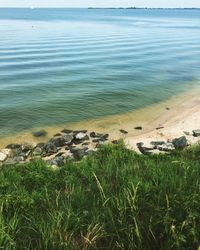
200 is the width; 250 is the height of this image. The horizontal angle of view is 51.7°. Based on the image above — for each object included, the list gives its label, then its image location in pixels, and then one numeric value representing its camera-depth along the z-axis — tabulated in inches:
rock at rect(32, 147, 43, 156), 273.0
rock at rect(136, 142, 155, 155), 249.3
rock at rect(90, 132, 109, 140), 314.5
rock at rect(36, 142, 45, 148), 291.9
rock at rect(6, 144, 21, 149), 291.3
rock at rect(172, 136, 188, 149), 262.6
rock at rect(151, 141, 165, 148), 274.1
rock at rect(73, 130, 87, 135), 331.4
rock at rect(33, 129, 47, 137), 324.4
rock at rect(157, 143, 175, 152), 251.4
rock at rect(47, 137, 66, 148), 291.9
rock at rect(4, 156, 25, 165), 244.7
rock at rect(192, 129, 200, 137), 312.3
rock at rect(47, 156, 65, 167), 231.0
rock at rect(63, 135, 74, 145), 297.5
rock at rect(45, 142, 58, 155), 279.3
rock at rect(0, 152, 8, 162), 262.6
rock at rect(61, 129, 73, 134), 332.4
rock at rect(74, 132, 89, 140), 305.2
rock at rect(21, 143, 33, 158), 274.0
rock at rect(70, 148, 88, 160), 254.1
